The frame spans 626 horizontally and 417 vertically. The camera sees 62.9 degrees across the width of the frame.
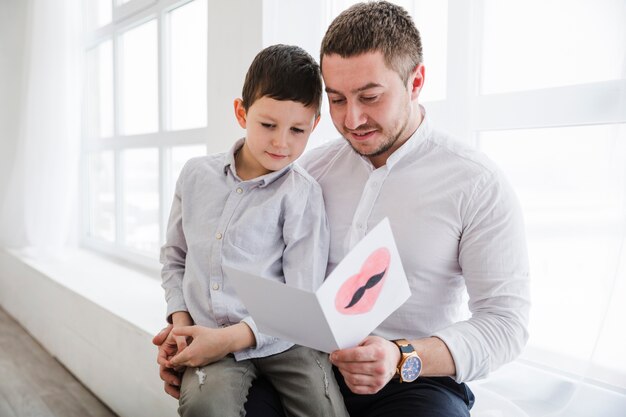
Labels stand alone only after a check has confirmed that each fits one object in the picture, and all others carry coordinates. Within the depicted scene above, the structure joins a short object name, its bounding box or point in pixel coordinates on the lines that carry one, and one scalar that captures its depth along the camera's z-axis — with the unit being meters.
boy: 1.06
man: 1.06
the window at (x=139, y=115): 2.74
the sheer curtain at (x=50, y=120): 3.31
